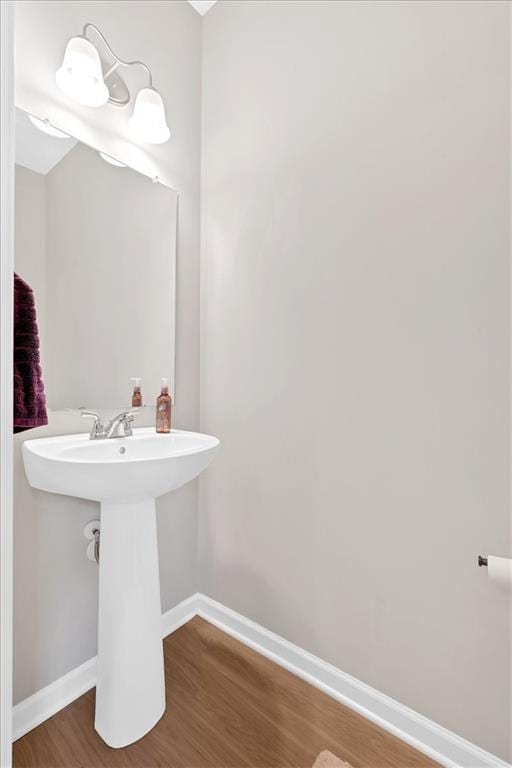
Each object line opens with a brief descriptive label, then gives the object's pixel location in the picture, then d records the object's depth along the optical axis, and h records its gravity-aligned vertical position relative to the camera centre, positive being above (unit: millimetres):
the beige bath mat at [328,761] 1098 -1062
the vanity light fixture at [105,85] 1222 +986
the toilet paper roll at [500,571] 962 -460
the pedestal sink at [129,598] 1140 -643
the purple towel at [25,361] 971 +52
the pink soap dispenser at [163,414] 1519 -121
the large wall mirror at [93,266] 1226 +406
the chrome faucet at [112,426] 1331 -152
